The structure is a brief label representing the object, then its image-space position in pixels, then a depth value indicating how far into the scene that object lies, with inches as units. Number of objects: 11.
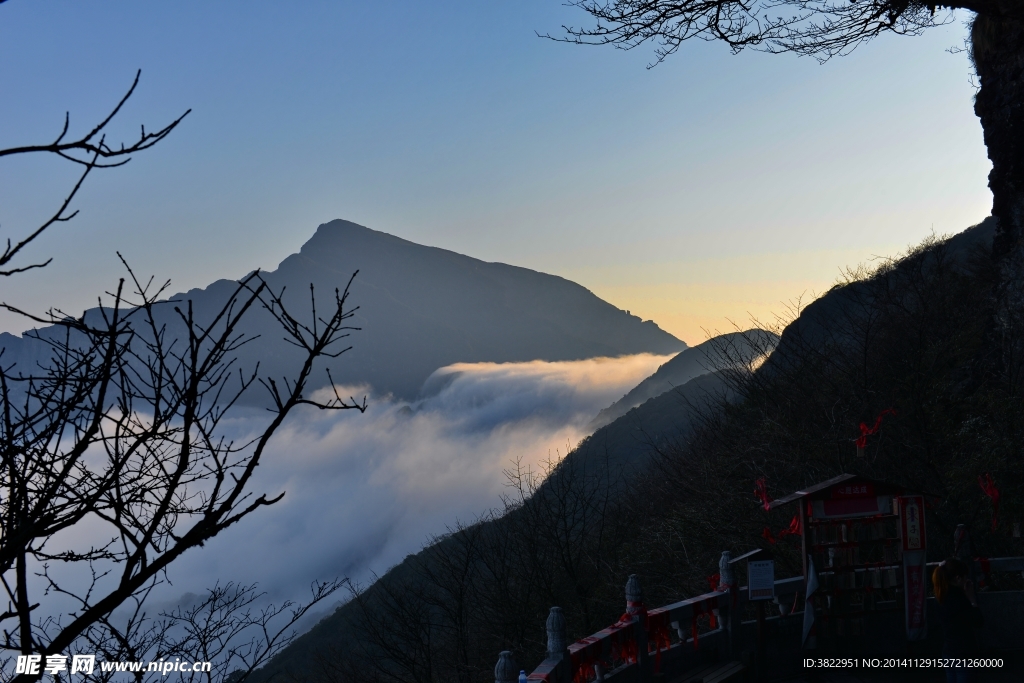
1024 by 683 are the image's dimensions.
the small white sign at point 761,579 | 392.2
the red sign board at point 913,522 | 405.7
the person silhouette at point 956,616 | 322.0
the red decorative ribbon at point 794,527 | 427.2
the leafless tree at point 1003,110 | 758.5
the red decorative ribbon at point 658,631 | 373.7
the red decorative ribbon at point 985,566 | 430.9
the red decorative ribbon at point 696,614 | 394.0
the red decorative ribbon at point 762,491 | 459.5
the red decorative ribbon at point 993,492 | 443.7
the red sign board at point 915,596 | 408.5
